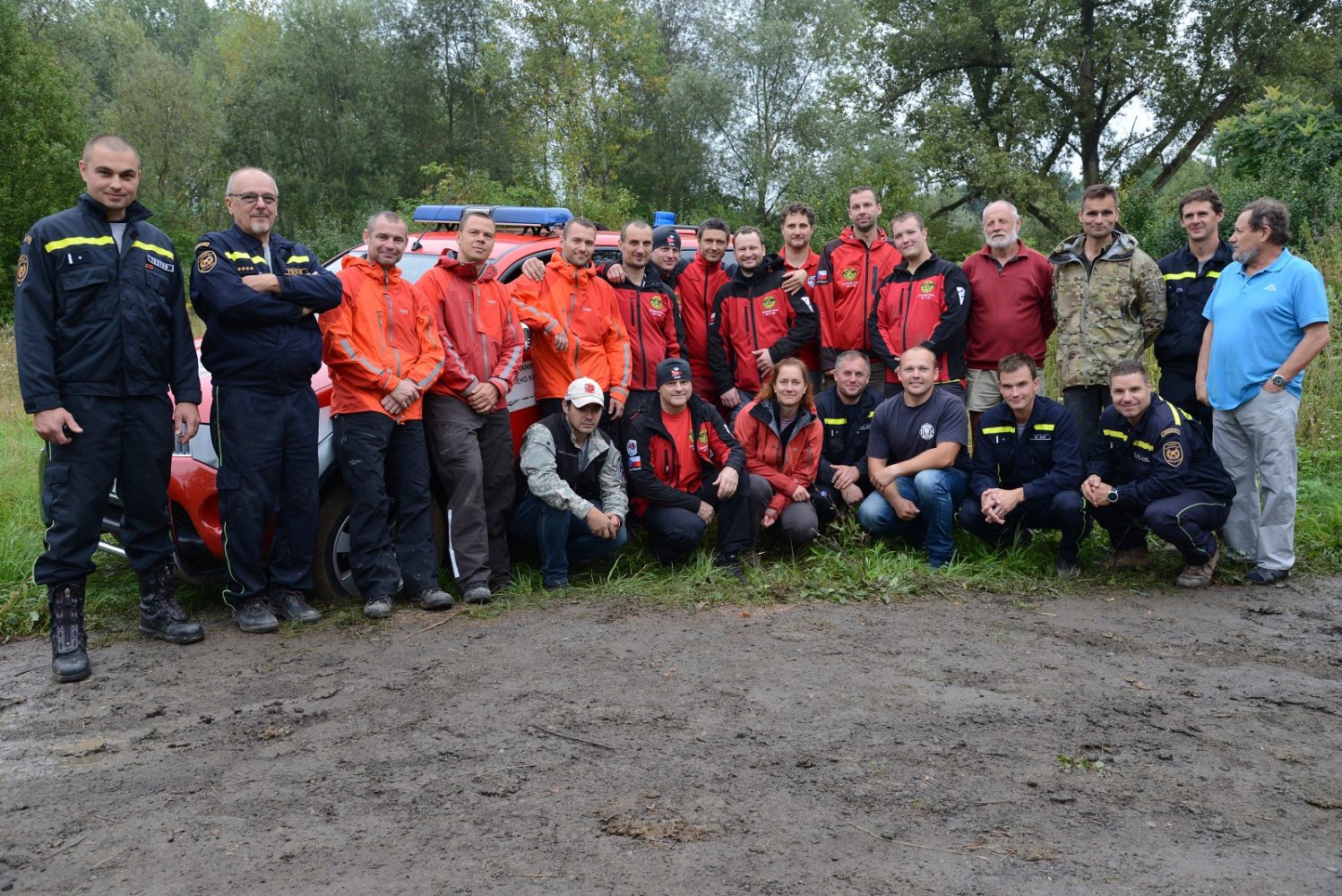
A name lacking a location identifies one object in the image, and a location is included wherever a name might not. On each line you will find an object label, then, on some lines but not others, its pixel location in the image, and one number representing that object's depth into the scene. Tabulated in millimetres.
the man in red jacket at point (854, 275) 7082
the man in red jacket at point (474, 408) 5871
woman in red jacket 6551
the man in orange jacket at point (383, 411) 5516
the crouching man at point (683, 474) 6309
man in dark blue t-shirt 6473
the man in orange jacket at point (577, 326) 6355
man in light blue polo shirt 5938
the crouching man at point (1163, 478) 6043
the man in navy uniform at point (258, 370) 5176
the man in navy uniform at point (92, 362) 4770
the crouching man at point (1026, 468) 6281
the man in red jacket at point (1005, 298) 6762
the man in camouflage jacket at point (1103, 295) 6438
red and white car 5457
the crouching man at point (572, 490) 6023
